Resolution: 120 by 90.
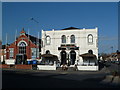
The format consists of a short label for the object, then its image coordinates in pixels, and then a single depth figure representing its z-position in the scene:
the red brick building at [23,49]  30.14
